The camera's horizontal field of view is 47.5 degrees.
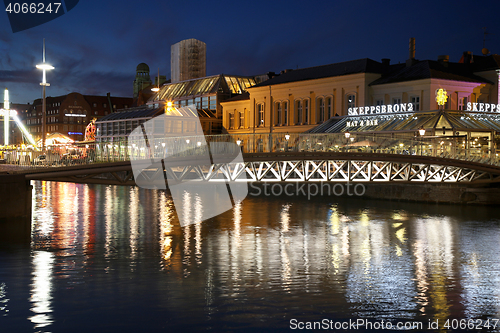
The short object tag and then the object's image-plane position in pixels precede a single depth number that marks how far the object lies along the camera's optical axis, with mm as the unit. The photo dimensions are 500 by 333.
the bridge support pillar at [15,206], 30005
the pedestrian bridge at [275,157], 32669
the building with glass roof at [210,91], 82562
